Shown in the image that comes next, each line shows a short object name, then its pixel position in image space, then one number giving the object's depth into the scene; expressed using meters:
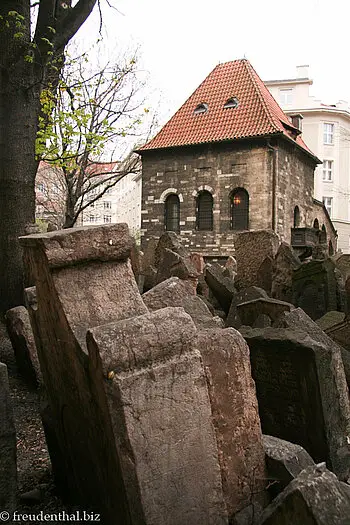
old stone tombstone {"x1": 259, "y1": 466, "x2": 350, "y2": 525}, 1.68
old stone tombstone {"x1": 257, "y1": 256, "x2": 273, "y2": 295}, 8.02
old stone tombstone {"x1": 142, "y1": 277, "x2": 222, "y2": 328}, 3.37
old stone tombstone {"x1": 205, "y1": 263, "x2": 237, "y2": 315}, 7.41
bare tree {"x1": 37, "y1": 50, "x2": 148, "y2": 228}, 9.98
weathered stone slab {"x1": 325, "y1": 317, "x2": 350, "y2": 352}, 5.16
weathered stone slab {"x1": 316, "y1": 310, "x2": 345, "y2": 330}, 5.30
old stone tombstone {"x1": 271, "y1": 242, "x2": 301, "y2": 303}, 7.72
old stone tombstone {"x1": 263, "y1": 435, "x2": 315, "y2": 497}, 2.30
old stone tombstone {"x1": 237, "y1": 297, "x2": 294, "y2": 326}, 4.71
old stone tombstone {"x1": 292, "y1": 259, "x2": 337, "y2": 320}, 6.88
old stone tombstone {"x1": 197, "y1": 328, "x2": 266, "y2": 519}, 2.29
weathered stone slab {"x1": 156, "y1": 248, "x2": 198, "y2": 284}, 6.75
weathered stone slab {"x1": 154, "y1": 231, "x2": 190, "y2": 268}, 8.08
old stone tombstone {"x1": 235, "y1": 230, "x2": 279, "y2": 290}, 8.73
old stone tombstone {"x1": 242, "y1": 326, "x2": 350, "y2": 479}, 3.04
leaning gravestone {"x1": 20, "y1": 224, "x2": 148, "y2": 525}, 2.21
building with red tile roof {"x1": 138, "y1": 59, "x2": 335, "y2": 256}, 22.27
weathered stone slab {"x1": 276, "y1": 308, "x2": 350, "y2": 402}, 3.44
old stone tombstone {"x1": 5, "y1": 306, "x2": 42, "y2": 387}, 4.62
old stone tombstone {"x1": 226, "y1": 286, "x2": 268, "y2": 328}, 5.42
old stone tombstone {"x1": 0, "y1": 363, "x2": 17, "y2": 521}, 2.35
